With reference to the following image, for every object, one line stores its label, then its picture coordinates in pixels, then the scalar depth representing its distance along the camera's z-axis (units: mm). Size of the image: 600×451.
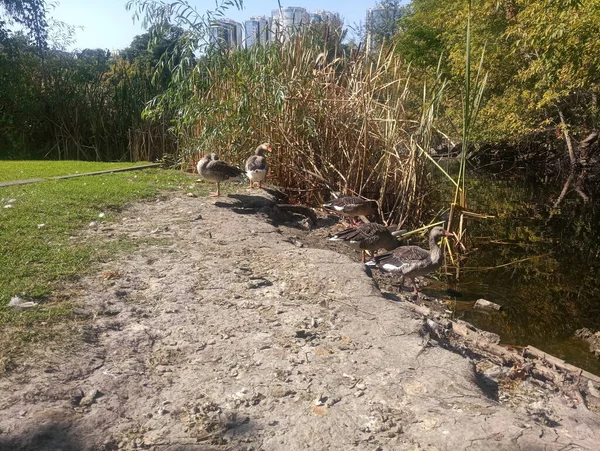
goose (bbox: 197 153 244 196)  10352
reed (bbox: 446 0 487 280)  8250
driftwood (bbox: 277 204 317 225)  10922
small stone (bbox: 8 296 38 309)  4820
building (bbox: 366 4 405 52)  38906
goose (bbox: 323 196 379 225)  10078
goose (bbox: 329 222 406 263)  8859
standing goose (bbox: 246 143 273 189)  10758
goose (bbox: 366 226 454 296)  7867
